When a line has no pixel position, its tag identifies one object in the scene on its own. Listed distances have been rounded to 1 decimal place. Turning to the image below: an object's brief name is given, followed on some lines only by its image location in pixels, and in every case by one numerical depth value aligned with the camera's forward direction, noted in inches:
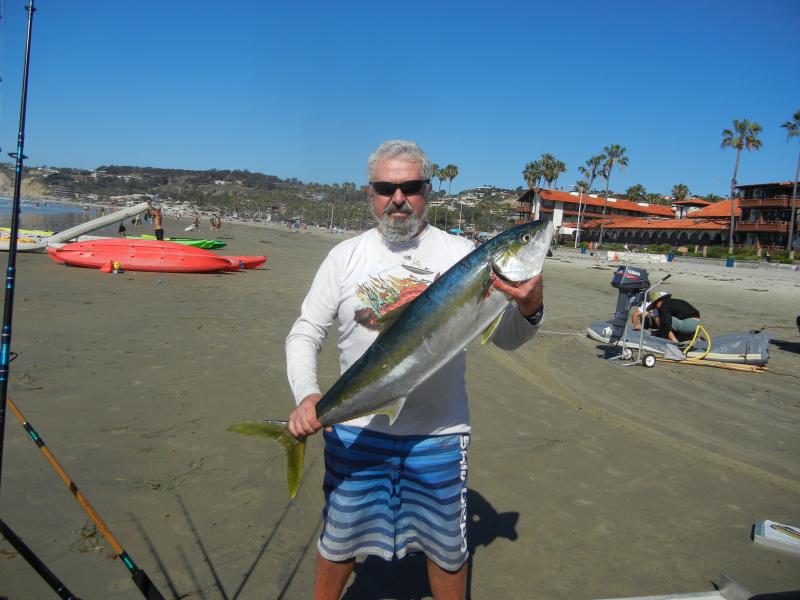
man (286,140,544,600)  93.9
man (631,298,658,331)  399.9
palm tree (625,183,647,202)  4537.4
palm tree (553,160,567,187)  3420.3
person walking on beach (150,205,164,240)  860.3
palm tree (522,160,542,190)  3522.6
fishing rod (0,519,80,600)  77.1
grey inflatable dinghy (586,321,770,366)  368.5
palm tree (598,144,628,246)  3088.1
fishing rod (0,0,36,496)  98.3
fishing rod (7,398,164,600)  83.0
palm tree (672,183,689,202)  4195.4
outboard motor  367.6
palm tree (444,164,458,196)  4210.1
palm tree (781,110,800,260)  2022.6
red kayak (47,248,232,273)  620.4
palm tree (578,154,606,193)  3159.5
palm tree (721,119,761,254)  2346.2
